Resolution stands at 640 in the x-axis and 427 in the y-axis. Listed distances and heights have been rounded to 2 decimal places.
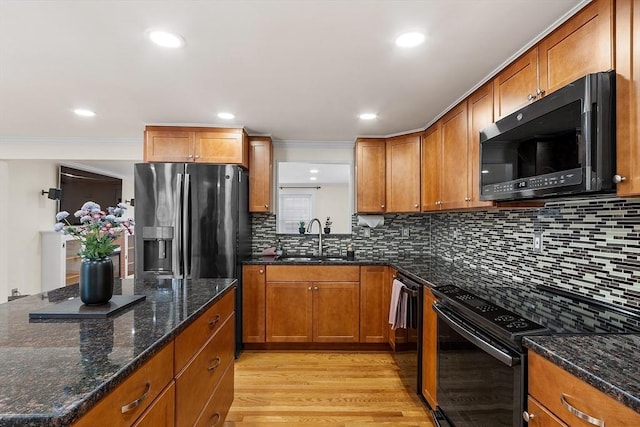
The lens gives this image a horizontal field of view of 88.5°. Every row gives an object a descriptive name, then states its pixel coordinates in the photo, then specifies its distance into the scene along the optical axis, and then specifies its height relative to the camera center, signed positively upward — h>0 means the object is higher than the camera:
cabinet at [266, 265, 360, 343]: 3.36 -0.96
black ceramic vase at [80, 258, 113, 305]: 1.46 -0.30
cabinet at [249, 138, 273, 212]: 3.55 +0.43
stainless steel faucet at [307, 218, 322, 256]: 3.86 -0.19
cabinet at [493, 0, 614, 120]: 1.27 +0.71
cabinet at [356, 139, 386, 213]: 3.57 +0.43
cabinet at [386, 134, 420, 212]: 3.36 +0.43
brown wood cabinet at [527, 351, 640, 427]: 0.86 -0.55
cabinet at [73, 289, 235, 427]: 0.93 -0.64
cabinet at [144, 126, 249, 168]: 3.16 +0.67
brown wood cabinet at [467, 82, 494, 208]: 2.09 +0.58
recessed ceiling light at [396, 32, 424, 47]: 1.64 +0.89
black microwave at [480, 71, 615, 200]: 1.21 +0.31
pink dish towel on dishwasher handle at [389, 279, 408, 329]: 2.61 -0.76
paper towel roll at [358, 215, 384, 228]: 3.84 -0.07
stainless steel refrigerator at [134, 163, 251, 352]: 3.03 -0.06
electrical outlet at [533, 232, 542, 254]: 2.08 -0.18
